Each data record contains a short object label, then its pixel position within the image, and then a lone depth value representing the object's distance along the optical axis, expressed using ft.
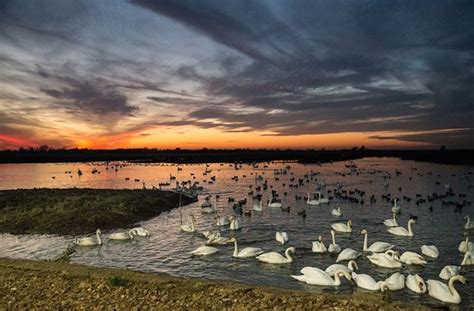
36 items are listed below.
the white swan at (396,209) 92.80
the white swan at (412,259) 52.12
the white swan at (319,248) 58.54
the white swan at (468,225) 74.13
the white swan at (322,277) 43.61
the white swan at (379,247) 59.18
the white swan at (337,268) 46.92
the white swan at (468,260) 51.37
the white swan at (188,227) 75.36
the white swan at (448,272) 45.72
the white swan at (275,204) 104.85
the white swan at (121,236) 68.95
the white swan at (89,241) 65.82
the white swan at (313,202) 107.86
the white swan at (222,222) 80.33
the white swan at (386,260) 51.44
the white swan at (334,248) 58.29
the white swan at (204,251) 58.09
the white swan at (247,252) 56.49
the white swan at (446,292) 38.70
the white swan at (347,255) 54.28
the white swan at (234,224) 78.07
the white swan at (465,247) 54.68
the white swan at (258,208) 98.68
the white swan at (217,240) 64.64
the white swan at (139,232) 71.43
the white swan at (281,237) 64.75
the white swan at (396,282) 42.50
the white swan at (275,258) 53.31
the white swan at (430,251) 55.47
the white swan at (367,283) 41.68
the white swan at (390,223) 75.87
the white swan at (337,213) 89.30
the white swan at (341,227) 73.18
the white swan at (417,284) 41.60
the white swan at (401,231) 70.54
